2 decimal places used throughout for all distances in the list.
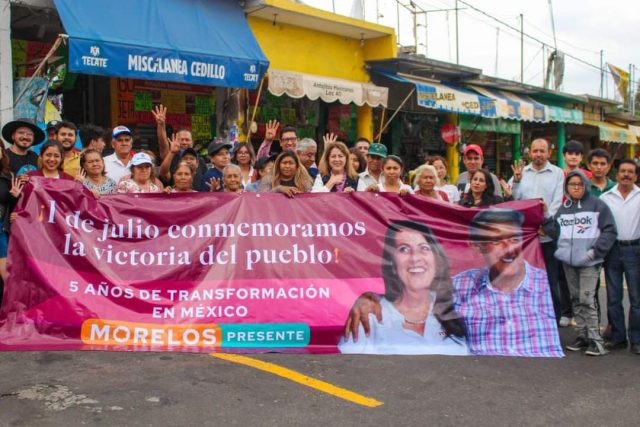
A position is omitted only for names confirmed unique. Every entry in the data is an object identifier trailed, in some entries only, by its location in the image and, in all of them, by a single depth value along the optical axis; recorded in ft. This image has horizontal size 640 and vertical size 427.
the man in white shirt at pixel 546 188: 22.33
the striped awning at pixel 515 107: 57.26
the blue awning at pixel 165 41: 30.94
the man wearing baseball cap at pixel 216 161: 23.29
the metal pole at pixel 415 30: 59.31
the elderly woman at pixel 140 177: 21.38
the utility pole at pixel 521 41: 71.54
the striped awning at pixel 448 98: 49.60
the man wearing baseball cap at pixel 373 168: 23.17
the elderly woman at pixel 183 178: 20.85
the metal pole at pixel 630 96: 108.00
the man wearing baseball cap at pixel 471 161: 24.38
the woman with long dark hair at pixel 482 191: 21.34
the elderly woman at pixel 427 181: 21.15
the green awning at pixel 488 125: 61.36
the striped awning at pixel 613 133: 81.25
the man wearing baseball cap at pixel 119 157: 24.02
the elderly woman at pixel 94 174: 20.90
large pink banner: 18.34
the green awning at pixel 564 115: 65.21
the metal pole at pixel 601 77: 95.50
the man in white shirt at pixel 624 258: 20.43
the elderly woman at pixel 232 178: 21.16
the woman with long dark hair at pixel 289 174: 21.63
